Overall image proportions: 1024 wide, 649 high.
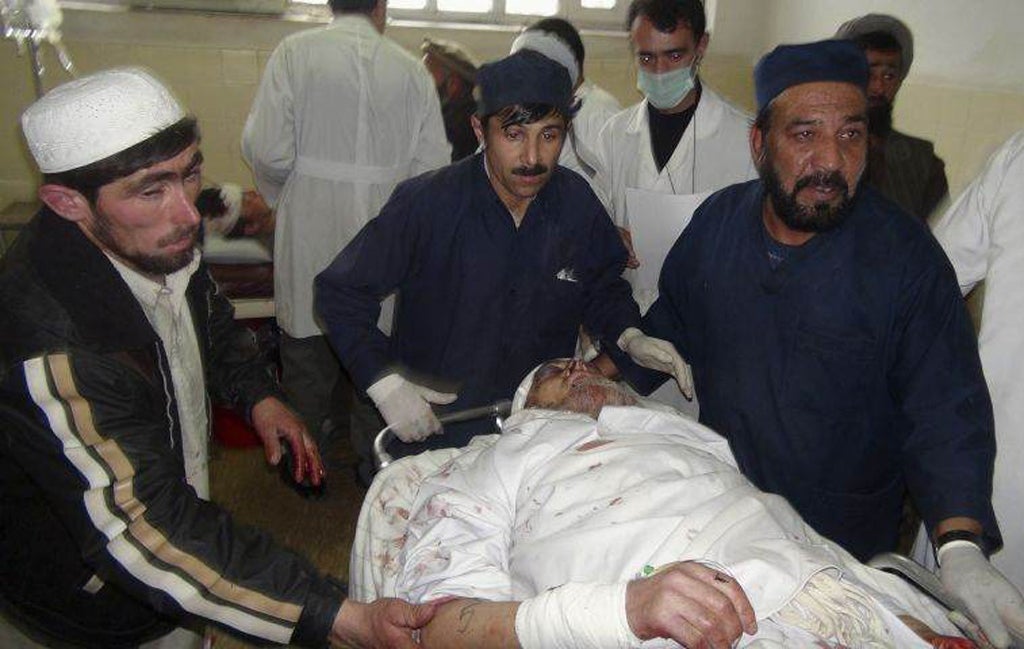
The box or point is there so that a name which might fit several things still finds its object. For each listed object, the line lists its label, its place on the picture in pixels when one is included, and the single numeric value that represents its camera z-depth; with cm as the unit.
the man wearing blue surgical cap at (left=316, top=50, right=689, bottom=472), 200
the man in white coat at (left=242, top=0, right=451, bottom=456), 309
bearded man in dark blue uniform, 151
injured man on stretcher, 119
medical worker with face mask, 268
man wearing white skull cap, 121
